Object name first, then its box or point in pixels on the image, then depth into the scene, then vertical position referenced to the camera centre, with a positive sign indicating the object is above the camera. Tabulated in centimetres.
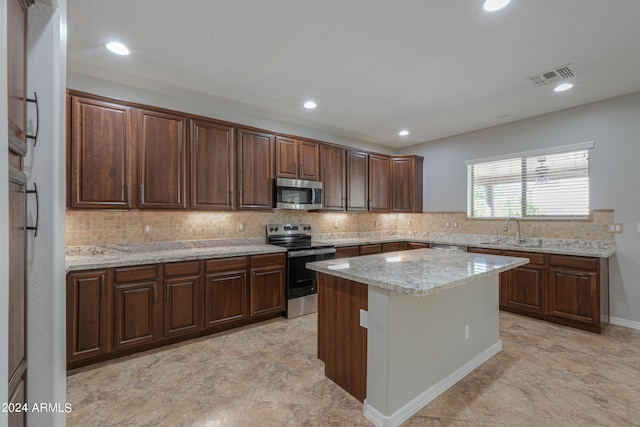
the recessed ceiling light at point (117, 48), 237 +142
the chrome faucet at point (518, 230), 406 -20
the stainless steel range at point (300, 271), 372 -75
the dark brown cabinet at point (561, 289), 319 -91
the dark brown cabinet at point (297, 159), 400 +82
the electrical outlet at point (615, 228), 344 -17
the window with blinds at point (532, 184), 379 +44
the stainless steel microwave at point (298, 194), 394 +30
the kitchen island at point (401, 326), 180 -82
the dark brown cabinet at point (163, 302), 248 -88
